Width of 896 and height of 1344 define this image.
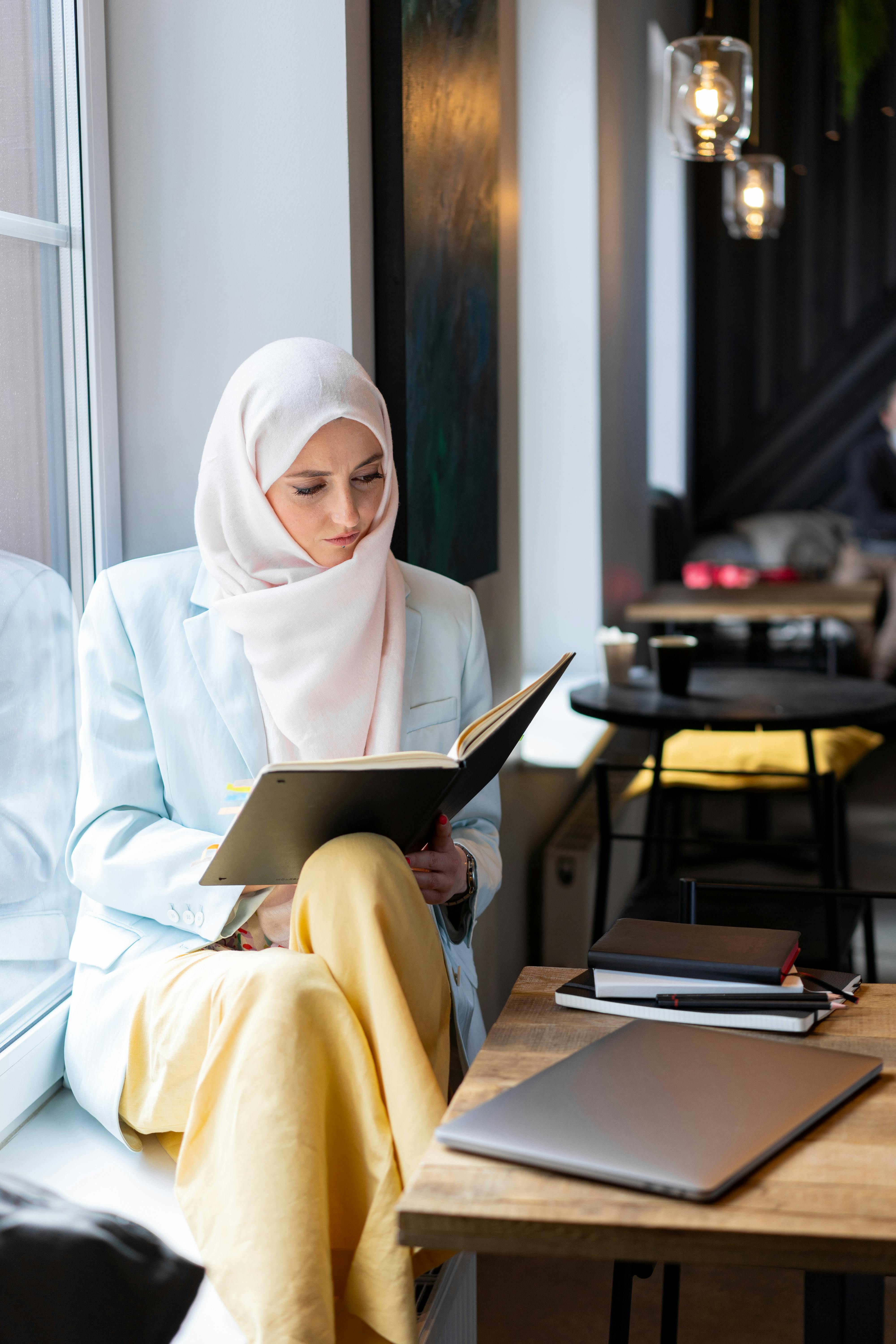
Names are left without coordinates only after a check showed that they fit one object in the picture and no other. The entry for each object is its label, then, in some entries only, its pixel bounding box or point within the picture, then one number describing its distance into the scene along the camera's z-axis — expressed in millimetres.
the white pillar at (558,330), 3596
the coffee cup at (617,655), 3025
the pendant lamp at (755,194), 4078
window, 1523
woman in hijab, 1105
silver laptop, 819
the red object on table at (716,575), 5957
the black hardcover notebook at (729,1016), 1053
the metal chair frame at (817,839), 2609
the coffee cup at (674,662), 2885
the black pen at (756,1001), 1058
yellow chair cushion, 3410
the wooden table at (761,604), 4461
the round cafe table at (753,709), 2656
